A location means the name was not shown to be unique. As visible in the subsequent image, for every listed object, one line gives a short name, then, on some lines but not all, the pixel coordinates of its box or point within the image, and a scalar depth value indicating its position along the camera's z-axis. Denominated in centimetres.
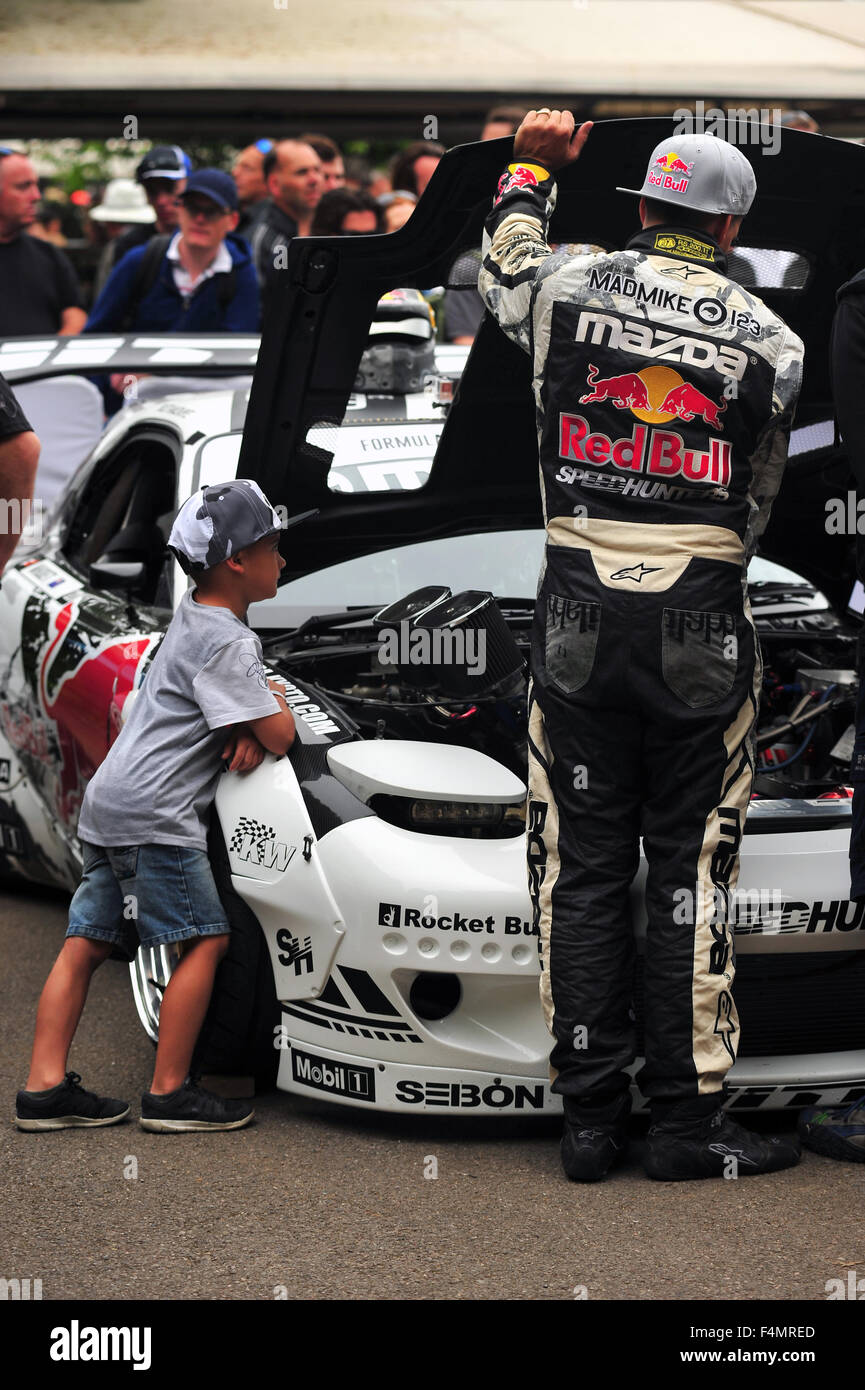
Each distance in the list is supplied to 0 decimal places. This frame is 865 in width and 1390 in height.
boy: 389
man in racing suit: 352
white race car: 373
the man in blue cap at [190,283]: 791
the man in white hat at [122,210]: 1199
